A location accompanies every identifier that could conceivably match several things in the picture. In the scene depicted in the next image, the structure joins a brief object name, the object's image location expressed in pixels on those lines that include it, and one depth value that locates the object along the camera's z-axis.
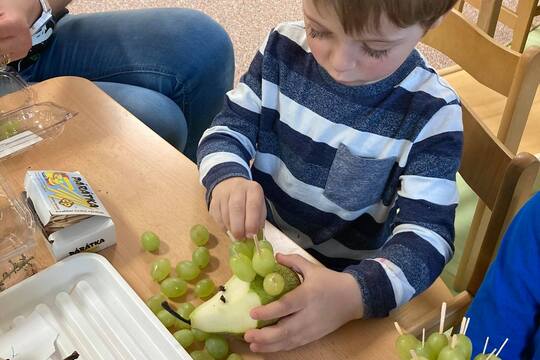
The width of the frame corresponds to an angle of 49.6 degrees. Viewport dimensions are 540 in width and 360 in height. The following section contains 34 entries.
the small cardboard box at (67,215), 0.74
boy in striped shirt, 0.69
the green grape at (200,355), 0.65
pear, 0.64
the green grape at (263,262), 0.62
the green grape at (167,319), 0.69
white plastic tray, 0.66
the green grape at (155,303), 0.70
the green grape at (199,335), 0.67
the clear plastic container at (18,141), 0.74
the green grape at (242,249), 0.66
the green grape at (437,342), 0.48
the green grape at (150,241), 0.77
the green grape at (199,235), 0.77
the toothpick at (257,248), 0.63
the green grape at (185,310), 0.68
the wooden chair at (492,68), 1.10
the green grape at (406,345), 0.50
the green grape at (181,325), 0.68
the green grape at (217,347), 0.65
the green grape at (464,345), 0.45
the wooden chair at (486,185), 0.81
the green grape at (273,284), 0.63
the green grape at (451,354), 0.44
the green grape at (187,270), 0.73
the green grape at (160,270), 0.73
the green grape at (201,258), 0.74
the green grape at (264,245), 0.65
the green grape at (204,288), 0.71
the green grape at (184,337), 0.66
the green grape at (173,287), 0.71
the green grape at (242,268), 0.63
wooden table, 0.69
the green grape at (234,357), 0.64
